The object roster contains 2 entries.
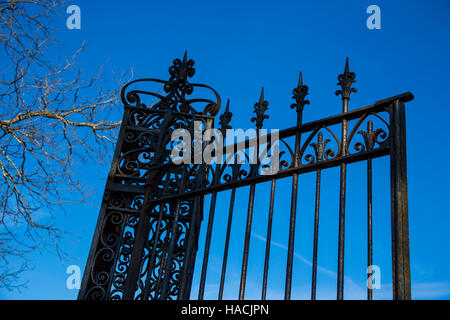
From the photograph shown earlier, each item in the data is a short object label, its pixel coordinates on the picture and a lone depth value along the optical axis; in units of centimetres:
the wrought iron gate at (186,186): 267
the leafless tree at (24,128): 525
